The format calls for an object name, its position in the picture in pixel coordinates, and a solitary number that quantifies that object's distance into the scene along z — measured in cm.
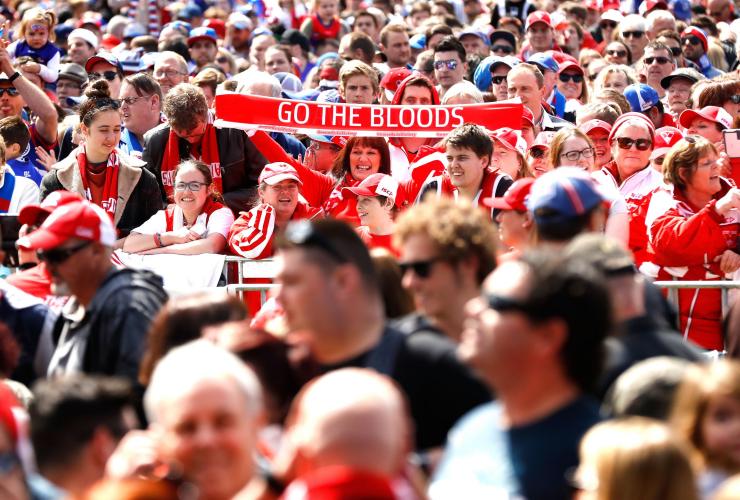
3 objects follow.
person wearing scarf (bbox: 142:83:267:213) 1995
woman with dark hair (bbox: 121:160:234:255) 1839
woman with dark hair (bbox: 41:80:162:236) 1916
